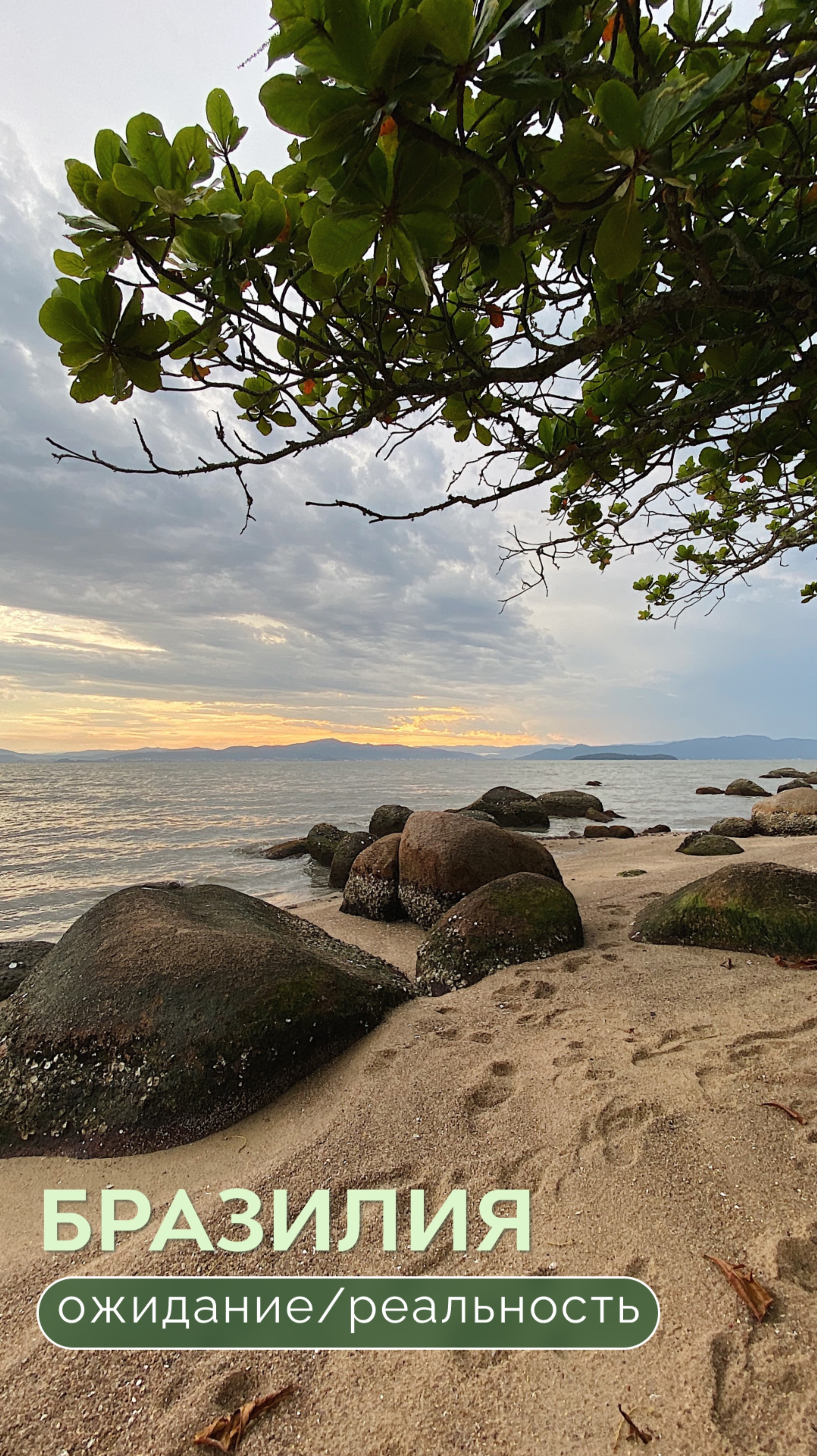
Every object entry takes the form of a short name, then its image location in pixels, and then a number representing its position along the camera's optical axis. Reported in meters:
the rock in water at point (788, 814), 13.43
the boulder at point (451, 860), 5.78
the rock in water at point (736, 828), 13.24
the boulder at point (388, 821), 12.77
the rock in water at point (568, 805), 19.14
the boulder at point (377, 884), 6.42
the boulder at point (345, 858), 9.41
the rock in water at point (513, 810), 16.64
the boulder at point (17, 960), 4.17
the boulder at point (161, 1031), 2.60
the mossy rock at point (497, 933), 4.01
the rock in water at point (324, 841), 12.71
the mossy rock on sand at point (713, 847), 9.77
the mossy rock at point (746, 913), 3.74
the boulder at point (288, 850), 13.42
